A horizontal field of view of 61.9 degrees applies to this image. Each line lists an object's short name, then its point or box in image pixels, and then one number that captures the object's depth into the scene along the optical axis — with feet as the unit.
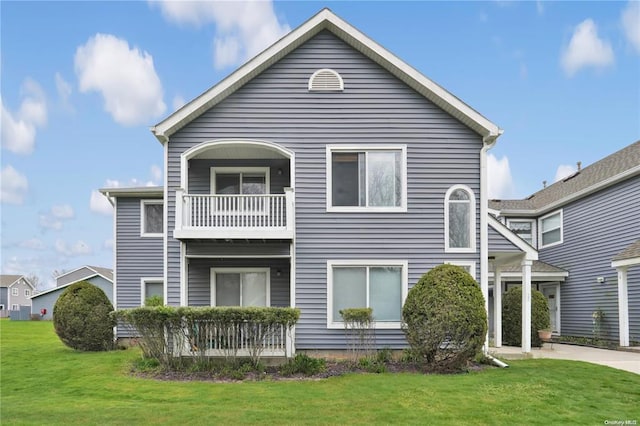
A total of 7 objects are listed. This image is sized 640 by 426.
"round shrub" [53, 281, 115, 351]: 52.01
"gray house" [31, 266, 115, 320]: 135.44
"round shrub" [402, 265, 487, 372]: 38.27
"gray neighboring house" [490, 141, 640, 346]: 58.80
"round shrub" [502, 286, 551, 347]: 60.64
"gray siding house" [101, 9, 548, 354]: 45.42
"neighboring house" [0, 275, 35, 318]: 221.87
